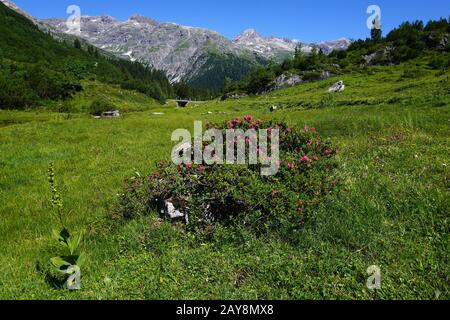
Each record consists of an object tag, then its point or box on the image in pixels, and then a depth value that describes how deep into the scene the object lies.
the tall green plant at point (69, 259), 6.78
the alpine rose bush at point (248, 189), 8.39
